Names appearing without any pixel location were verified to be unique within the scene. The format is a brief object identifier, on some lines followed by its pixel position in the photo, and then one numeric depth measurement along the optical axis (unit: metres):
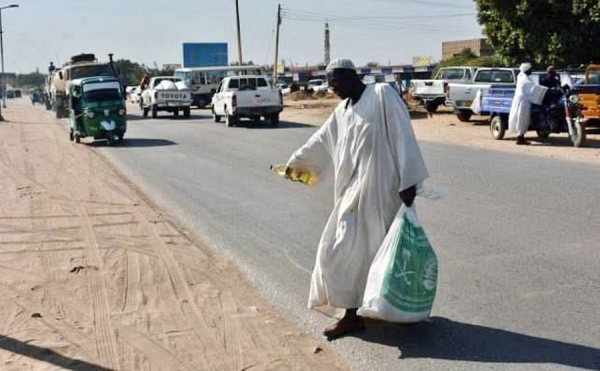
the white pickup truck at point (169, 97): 35.50
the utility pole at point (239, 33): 58.75
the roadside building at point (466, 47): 68.69
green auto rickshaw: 21.02
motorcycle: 17.19
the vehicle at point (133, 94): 55.87
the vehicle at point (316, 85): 61.54
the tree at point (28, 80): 171.00
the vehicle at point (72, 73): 35.16
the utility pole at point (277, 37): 64.61
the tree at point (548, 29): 24.00
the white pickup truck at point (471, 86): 26.56
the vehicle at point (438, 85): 29.42
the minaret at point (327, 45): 108.31
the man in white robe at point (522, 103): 17.75
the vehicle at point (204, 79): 46.69
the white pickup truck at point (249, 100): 27.78
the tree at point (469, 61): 42.61
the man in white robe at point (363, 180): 4.84
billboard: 75.38
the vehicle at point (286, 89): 63.20
